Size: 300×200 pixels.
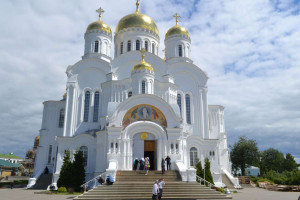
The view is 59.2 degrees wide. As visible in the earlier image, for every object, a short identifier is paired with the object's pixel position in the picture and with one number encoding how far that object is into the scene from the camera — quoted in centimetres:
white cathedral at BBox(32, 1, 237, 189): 1836
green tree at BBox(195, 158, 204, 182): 1734
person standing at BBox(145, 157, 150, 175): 1602
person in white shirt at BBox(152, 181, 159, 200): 1097
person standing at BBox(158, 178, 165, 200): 1124
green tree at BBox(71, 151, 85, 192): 1667
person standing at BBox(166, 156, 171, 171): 1708
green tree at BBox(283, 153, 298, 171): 4900
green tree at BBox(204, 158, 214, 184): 1712
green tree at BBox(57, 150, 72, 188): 1666
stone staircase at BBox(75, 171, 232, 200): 1232
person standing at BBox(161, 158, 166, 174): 1569
